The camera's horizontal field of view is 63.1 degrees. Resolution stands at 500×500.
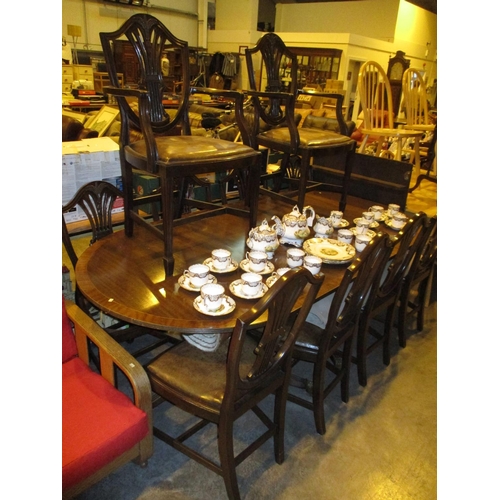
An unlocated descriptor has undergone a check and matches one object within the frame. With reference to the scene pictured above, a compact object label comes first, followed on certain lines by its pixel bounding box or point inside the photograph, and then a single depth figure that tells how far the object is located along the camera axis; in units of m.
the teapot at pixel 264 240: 1.80
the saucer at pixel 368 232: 2.15
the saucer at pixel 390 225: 2.37
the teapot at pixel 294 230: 1.99
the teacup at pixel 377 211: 2.47
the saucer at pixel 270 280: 1.61
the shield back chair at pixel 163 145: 1.70
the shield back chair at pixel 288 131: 2.36
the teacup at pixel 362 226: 2.16
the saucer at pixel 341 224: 2.31
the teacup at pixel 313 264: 1.68
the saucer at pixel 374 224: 2.30
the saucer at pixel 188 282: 1.55
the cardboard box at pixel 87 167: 2.07
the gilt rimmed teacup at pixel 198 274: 1.54
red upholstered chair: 1.21
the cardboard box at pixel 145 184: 2.44
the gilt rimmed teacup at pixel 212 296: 1.41
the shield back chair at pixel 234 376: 1.15
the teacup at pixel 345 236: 2.05
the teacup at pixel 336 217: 2.30
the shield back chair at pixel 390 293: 1.83
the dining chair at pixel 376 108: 3.66
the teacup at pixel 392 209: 2.45
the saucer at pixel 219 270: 1.68
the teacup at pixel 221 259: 1.67
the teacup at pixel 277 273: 1.64
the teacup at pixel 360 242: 2.02
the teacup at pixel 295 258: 1.74
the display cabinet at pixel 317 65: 8.76
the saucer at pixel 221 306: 1.40
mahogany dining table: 1.39
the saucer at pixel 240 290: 1.51
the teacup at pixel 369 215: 2.41
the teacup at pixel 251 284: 1.52
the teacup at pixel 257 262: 1.68
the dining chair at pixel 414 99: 4.11
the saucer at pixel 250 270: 1.68
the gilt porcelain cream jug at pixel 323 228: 2.13
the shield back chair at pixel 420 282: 2.19
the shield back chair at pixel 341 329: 1.52
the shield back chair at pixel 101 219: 1.89
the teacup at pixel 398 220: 2.37
